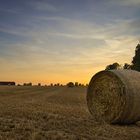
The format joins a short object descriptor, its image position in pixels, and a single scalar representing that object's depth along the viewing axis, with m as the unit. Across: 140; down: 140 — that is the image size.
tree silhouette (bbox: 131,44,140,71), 19.35
